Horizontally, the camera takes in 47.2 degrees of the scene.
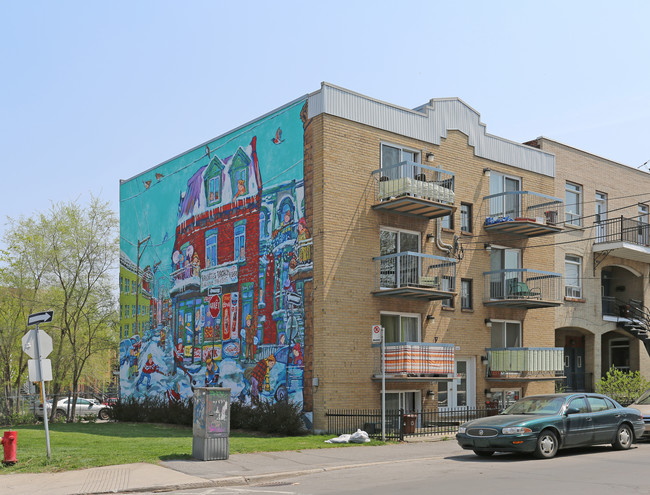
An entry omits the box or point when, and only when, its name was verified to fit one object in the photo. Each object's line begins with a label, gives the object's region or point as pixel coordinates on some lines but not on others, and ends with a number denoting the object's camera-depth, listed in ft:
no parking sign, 66.67
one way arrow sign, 48.74
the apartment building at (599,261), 105.29
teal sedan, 51.15
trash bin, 70.59
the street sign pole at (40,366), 48.37
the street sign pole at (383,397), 66.28
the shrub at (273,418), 73.20
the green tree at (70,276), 109.91
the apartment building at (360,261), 77.51
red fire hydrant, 47.55
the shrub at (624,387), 97.30
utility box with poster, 51.06
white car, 120.21
